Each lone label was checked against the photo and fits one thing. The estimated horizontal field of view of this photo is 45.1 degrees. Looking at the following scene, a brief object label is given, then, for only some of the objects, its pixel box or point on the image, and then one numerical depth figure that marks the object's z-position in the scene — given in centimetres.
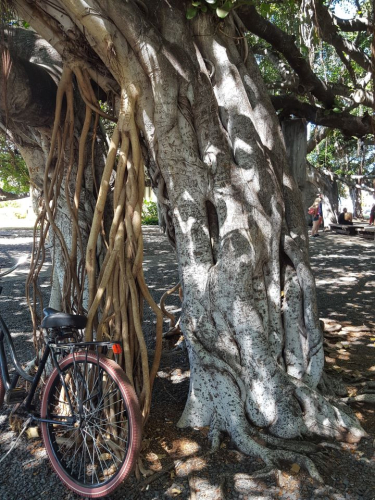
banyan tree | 302
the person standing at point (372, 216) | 2199
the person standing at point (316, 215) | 1734
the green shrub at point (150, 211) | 2503
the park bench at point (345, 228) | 1841
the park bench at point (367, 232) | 1683
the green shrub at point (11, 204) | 3512
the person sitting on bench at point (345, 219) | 2033
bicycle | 246
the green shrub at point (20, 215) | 3093
